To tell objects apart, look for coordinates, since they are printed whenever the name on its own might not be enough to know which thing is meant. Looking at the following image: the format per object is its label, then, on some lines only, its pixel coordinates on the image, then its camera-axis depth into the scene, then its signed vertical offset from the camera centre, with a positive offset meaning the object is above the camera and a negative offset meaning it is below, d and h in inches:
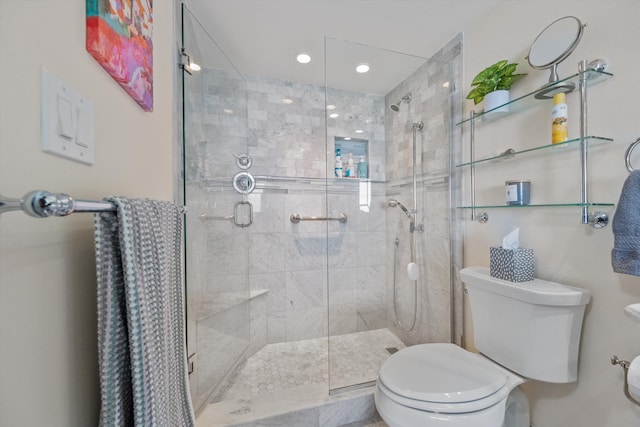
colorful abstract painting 22.9 +17.2
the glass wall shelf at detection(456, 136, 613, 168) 38.8 +10.7
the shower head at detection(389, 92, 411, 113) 76.6 +32.1
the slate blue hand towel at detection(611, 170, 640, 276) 31.0 -2.1
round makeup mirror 42.3 +27.5
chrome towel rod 12.6 +0.5
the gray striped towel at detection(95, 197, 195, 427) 18.9 -7.7
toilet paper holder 35.1 -21.2
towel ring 35.8 +7.4
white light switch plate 17.7 +6.8
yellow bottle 42.1 +14.8
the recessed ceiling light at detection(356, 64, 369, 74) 72.2 +39.5
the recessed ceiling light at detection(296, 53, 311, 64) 74.1 +43.9
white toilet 38.0 -26.3
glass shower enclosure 58.5 -2.3
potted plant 51.0 +25.6
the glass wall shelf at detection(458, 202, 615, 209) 38.2 +0.9
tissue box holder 45.3 -9.2
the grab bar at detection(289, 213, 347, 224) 87.4 -1.8
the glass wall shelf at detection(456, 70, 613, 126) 39.4 +20.3
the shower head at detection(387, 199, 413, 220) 75.1 +2.2
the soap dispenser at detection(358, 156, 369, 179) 77.4 +12.7
